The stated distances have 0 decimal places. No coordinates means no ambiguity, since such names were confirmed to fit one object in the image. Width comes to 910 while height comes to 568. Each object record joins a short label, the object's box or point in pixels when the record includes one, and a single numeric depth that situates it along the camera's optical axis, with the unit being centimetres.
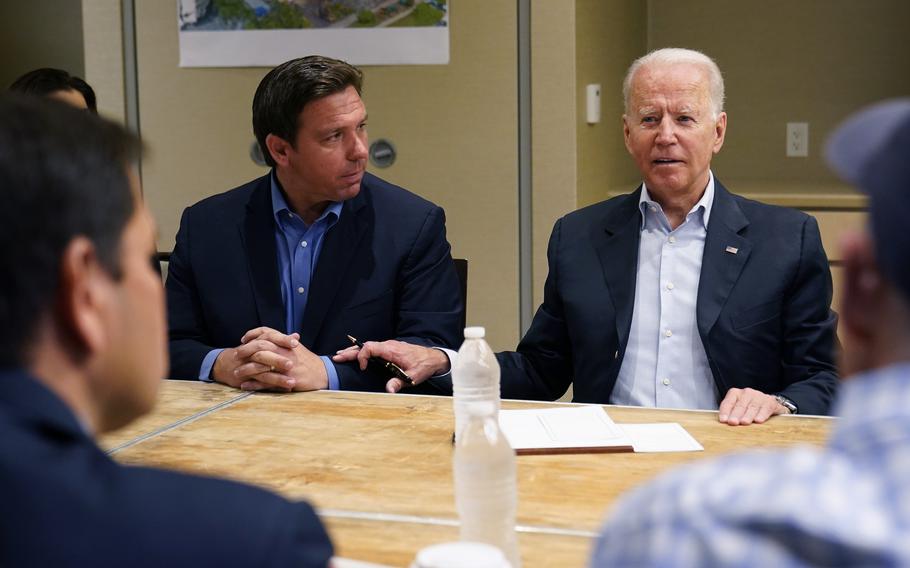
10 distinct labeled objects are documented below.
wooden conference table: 311
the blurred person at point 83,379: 179
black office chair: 441
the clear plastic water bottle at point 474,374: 337
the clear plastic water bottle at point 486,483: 300
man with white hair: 389
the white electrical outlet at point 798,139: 565
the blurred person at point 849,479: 150
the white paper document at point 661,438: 340
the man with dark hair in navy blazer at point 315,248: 412
